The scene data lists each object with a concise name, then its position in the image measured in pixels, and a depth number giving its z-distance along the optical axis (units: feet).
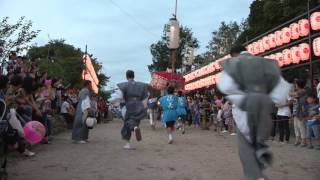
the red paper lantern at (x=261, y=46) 51.84
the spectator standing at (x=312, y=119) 27.58
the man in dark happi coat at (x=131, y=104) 27.68
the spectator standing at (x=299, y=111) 29.46
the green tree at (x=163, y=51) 149.60
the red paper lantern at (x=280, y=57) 46.96
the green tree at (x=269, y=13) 79.75
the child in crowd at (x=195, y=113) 56.54
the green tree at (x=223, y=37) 148.97
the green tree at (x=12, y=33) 34.01
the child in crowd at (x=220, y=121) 45.48
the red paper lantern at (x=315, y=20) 39.49
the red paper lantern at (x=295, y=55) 43.44
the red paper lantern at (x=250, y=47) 54.83
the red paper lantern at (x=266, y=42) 50.60
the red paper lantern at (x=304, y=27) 41.63
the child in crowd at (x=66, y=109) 42.90
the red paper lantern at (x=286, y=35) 45.51
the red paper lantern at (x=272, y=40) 48.74
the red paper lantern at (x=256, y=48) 52.98
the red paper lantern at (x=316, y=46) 39.52
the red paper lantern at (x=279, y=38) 47.25
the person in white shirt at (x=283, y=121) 31.33
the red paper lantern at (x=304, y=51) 41.80
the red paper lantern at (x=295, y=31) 43.36
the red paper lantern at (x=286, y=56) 45.27
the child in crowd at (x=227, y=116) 43.50
